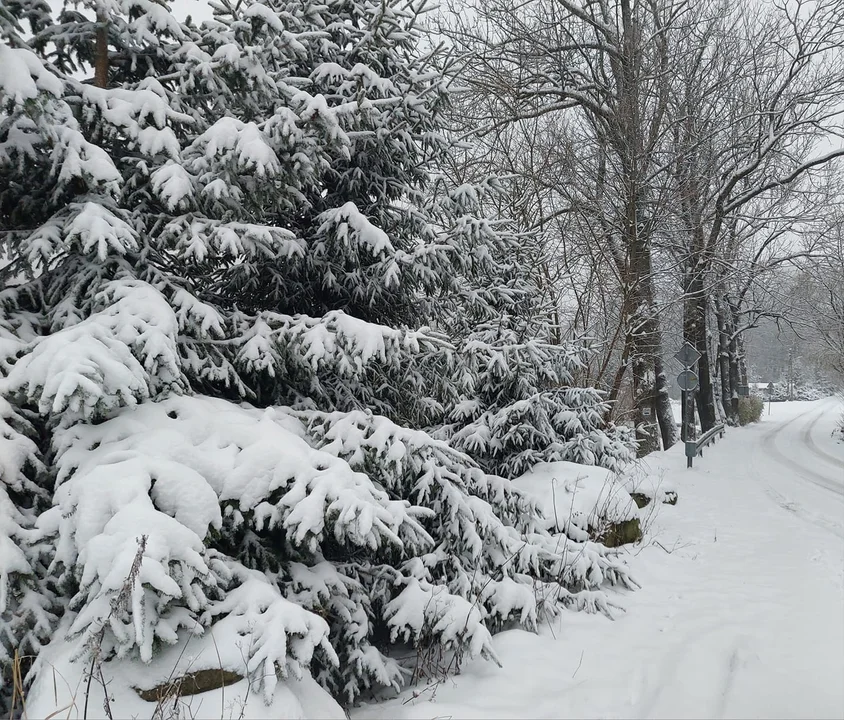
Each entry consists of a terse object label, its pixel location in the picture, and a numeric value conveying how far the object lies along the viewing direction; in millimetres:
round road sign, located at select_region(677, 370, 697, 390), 13389
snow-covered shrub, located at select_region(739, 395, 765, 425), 30916
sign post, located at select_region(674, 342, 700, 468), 13414
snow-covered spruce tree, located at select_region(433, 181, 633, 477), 6664
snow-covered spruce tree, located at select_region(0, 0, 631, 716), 2662
